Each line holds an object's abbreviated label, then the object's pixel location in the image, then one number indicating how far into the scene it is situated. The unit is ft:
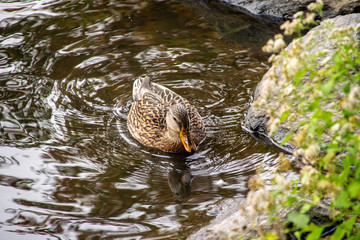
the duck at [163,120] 44.70
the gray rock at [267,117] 43.98
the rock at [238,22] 64.64
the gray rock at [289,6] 65.21
